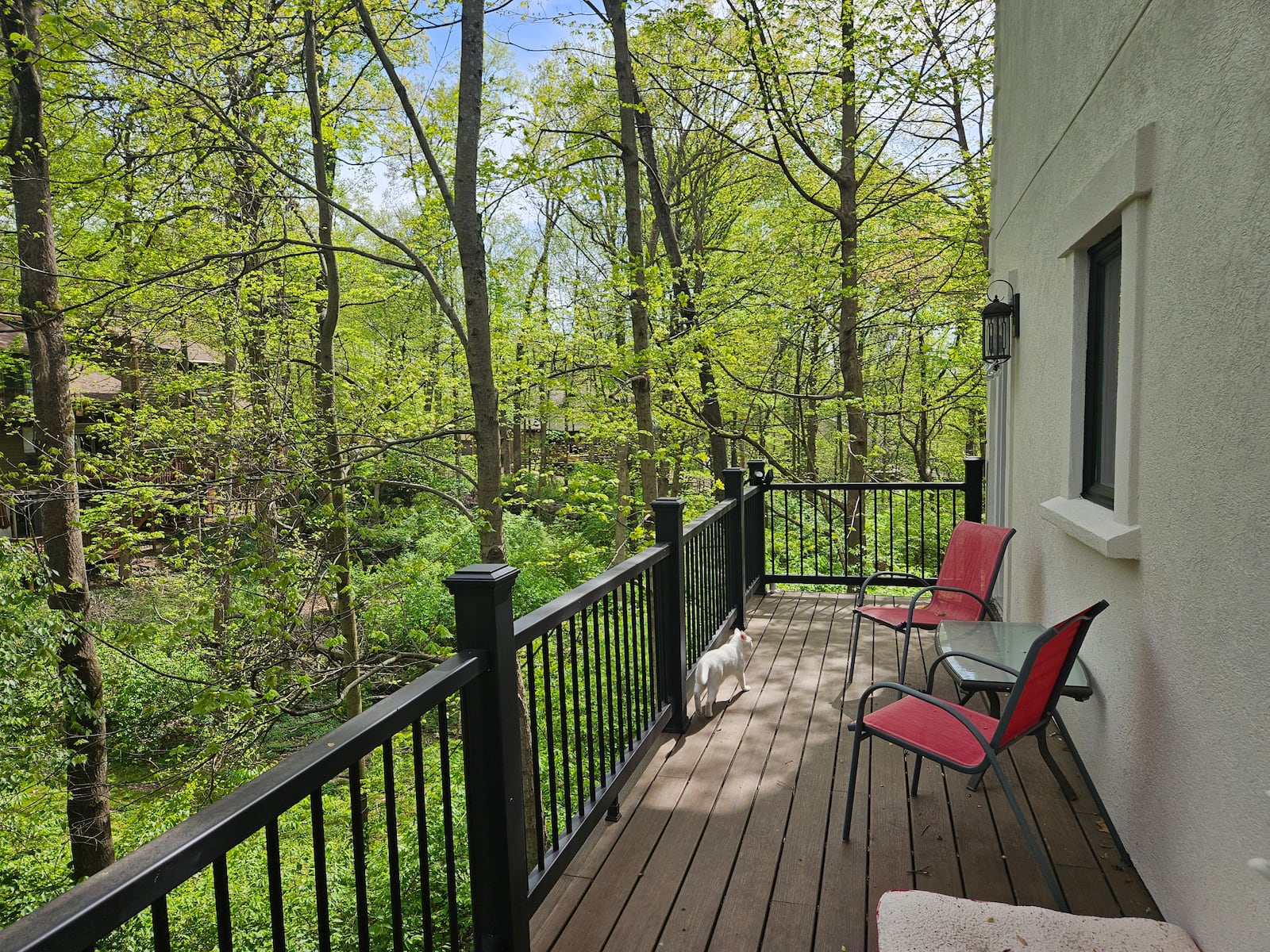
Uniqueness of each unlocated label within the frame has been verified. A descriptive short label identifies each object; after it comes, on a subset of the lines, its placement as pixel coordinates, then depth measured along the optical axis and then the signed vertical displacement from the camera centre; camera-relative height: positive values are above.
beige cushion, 1.76 -1.19
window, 2.80 +0.15
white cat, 3.70 -1.21
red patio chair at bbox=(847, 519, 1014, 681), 3.84 -0.88
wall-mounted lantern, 4.46 +0.49
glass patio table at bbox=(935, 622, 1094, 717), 2.60 -0.89
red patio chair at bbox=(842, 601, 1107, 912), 2.14 -0.97
